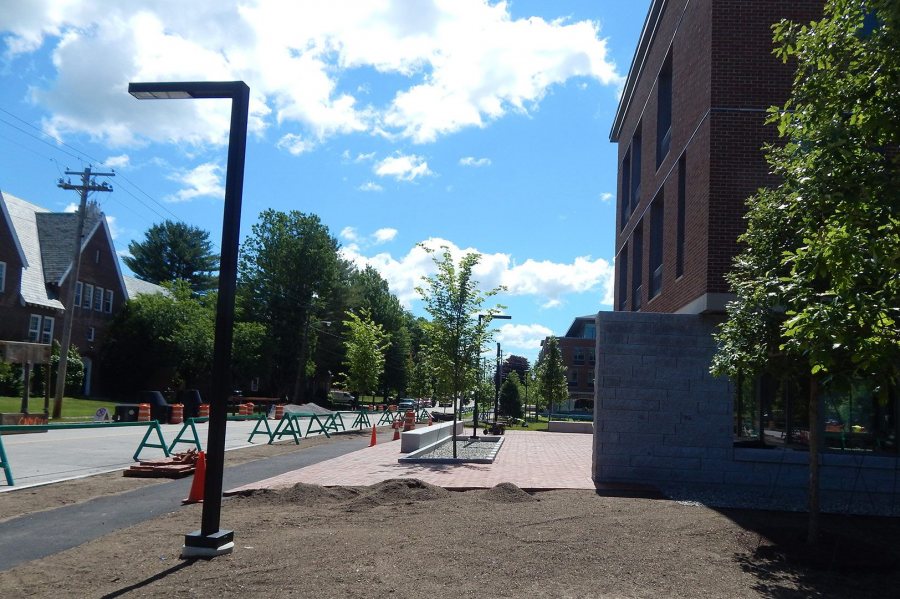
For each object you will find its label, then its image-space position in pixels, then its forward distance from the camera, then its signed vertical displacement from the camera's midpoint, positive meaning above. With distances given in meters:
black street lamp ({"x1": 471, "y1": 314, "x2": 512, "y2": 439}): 20.70 +1.60
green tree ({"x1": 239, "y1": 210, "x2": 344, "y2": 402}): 63.19 +6.12
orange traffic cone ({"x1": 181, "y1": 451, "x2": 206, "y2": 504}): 10.73 -1.80
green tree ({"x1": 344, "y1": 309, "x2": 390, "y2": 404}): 35.97 +0.39
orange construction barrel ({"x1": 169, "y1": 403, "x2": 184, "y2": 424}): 31.55 -2.36
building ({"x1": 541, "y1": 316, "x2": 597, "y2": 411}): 89.21 +1.86
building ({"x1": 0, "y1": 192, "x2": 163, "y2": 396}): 40.34 +4.44
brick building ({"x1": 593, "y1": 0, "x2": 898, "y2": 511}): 12.41 +0.18
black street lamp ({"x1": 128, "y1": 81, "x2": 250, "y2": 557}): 7.11 +0.63
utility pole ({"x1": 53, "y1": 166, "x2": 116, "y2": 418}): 31.26 +2.77
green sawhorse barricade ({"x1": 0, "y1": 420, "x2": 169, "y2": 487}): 11.88 -1.96
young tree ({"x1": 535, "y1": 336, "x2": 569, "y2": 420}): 43.91 +0.06
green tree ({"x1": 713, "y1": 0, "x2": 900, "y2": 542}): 5.57 +1.63
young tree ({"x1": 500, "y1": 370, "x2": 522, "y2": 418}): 50.38 -1.57
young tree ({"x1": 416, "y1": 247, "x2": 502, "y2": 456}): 19.80 +1.29
